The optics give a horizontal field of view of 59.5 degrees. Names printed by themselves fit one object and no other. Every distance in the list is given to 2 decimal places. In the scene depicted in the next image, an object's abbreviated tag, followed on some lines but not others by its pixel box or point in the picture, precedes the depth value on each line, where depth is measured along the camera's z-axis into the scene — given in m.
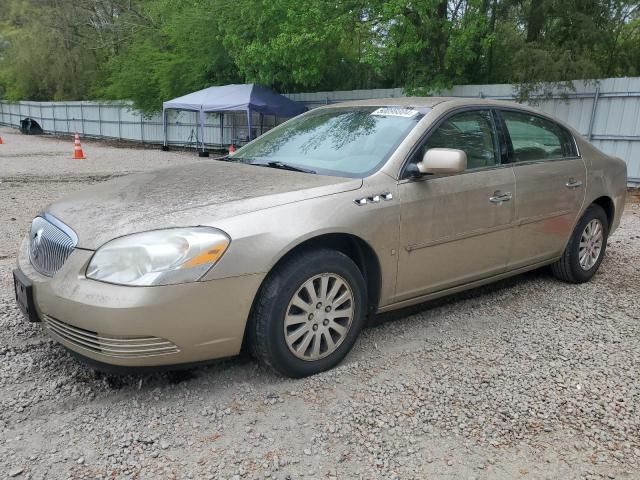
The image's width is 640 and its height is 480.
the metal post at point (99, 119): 31.20
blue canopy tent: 19.06
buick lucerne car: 2.68
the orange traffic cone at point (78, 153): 18.48
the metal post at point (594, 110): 12.01
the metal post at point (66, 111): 34.12
